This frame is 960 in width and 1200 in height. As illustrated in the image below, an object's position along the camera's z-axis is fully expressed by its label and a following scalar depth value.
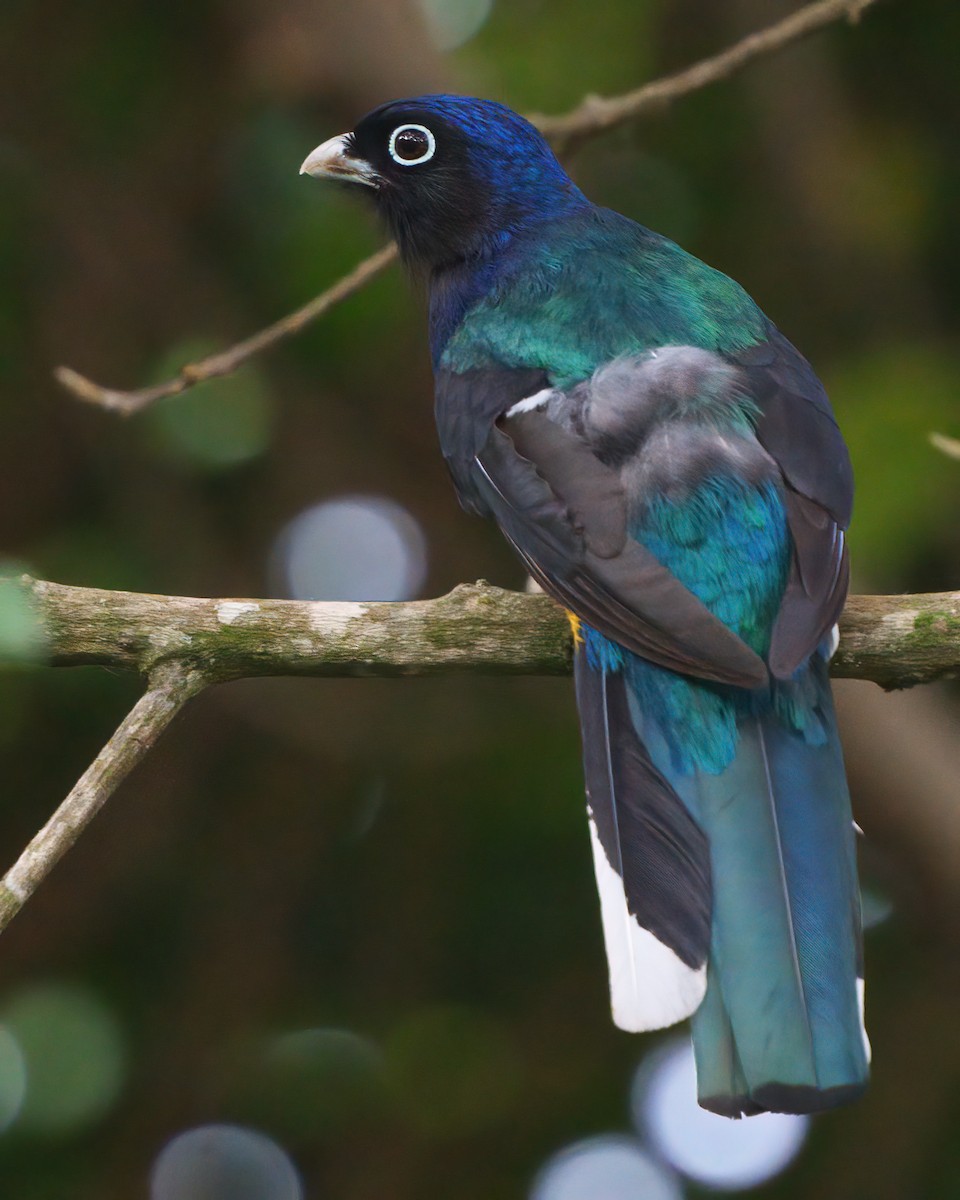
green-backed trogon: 5.46
